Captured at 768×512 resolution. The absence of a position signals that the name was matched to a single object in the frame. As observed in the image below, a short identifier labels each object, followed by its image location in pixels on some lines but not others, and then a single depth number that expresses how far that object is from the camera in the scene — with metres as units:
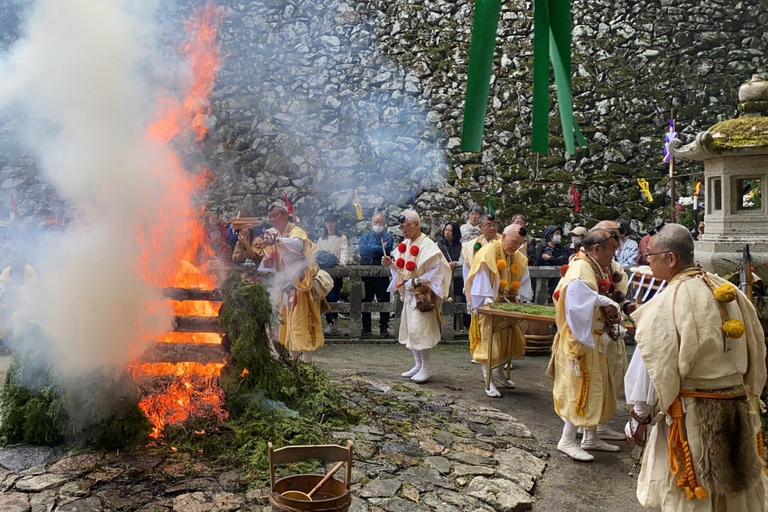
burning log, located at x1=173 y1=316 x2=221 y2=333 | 6.09
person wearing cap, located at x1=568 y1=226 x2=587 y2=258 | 9.45
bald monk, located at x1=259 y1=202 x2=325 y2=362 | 8.55
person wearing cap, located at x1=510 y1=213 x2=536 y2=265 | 11.88
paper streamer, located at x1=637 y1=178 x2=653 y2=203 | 14.45
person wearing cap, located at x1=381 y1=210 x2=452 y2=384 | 8.53
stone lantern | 6.67
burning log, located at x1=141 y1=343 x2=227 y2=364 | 5.94
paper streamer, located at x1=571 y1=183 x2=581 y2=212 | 14.79
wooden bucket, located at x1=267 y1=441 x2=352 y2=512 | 3.71
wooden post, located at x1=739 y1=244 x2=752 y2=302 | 5.82
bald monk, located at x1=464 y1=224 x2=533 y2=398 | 7.98
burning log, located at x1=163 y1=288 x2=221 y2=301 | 6.07
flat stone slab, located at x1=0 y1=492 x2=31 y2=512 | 4.38
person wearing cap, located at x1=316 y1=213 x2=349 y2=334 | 12.07
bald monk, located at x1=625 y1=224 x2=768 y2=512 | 3.54
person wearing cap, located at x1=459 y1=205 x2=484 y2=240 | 12.49
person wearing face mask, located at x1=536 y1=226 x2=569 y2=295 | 12.09
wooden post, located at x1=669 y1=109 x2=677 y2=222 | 11.39
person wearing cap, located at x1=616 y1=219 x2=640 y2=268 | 11.49
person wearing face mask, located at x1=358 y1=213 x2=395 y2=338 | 11.88
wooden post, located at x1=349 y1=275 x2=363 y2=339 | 11.54
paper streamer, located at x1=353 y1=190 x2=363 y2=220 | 14.18
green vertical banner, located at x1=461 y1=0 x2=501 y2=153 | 1.22
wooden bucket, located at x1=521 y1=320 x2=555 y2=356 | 10.17
